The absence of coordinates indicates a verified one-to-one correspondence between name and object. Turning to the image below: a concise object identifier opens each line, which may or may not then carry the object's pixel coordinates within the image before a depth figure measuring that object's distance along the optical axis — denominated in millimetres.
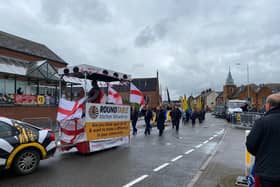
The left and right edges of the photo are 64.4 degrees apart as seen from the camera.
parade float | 7656
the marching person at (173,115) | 16656
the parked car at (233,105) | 29262
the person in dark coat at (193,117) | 22533
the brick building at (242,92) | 63812
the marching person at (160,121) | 13648
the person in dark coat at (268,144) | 2607
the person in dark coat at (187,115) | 24730
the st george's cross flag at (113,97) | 9883
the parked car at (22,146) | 5148
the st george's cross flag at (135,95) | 9922
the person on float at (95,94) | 8773
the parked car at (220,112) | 36500
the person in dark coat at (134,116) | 14320
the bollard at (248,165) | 4867
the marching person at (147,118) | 13844
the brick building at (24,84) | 18312
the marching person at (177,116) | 16039
